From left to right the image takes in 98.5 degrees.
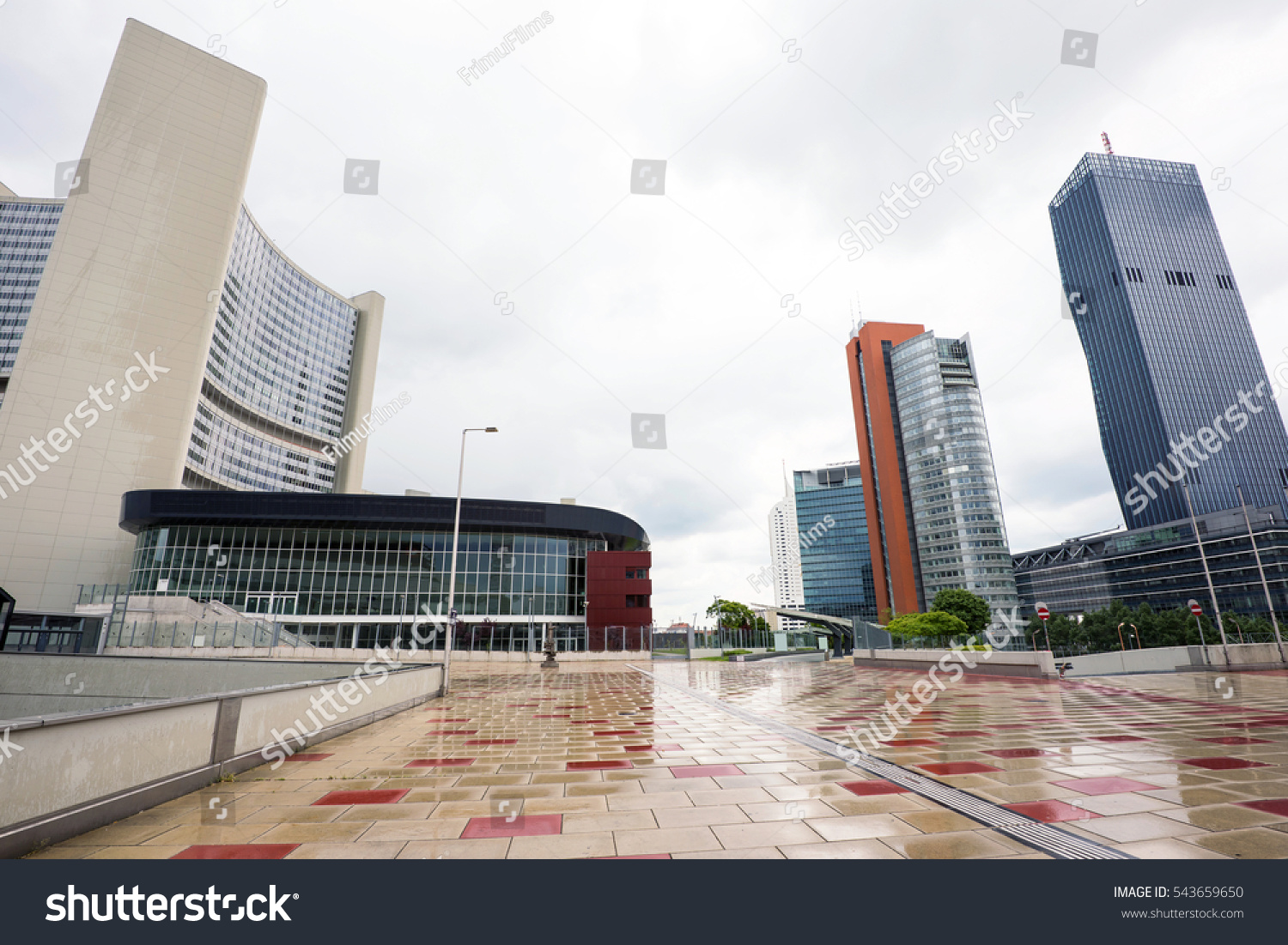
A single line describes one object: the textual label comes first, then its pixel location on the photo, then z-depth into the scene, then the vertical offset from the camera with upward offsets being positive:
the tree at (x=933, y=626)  45.31 -0.30
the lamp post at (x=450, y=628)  18.03 +0.07
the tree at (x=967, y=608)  75.06 +1.84
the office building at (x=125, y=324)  58.91 +35.92
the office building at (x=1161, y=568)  85.25 +8.66
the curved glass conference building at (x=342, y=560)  49.12 +6.42
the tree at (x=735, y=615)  80.50 +1.45
